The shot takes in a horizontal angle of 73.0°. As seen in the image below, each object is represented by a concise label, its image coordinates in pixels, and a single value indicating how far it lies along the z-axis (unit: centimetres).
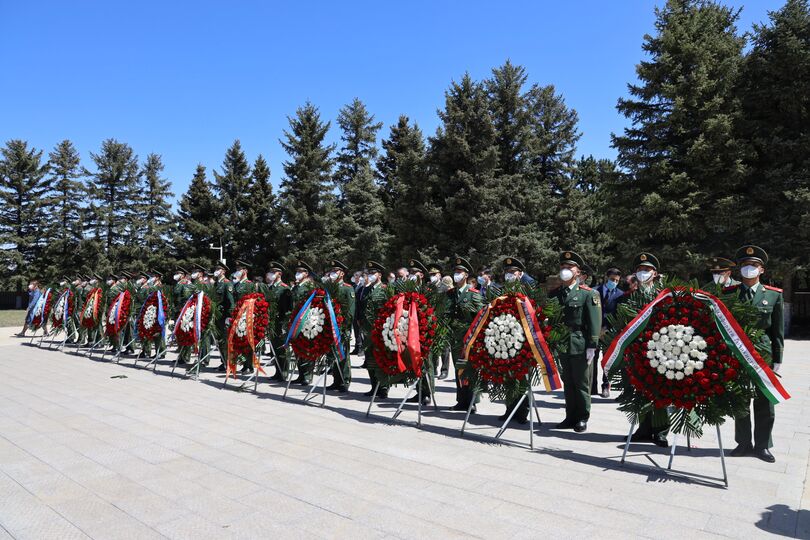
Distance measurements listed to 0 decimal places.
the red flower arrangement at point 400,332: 744
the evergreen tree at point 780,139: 2150
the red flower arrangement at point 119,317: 1426
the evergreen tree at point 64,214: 4766
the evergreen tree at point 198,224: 4800
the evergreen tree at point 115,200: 4934
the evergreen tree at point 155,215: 4959
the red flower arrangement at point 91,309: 1550
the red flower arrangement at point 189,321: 1155
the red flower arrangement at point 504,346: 641
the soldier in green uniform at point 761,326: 578
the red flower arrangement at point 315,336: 888
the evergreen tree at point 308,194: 4203
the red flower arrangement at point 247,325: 1002
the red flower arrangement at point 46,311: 1912
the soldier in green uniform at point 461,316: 718
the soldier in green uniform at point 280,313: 1107
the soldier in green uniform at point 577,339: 702
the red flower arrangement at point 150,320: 1276
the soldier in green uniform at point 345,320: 935
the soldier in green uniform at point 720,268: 721
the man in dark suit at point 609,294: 969
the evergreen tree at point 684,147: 2283
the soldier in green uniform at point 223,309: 1209
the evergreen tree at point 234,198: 4859
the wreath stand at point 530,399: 620
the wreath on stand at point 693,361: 511
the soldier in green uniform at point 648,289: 644
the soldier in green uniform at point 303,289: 992
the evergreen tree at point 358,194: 3966
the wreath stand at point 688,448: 495
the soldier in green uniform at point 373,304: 815
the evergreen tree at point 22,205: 4678
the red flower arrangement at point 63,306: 1722
